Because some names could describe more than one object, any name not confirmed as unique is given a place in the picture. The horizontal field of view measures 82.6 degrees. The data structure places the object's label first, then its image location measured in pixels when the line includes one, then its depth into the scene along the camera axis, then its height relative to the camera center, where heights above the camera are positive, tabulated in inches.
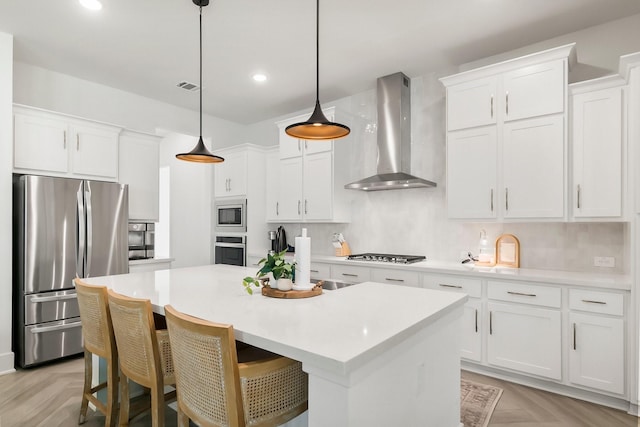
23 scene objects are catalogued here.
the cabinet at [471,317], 120.3 -32.7
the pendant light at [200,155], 106.3 +18.9
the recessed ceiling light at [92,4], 106.0 +62.6
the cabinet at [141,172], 162.2 +20.8
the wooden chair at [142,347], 66.0 -24.9
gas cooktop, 143.9 -16.5
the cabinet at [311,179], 169.5 +18.6
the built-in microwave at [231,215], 194.2 +1.3
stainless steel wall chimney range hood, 155.4 +37.4
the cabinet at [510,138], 112.3 +26.7
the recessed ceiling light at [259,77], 159.2 +62.1
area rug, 93.6 -51.7
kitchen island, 45.9 -17.0
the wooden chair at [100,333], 76.4 -25.4
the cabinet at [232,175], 196.1 +23.4
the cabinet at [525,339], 107.0 -37.0
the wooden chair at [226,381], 49.8 -23.8
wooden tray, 75.8 -15.9
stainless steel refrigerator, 126.3 -14.4
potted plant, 77.4 -11.4
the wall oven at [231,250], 194.4 -17.9
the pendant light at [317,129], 80.7 +21.4
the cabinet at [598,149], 103.7 +20.7
